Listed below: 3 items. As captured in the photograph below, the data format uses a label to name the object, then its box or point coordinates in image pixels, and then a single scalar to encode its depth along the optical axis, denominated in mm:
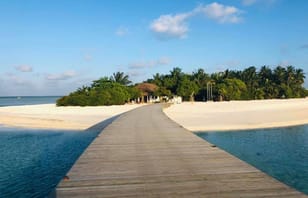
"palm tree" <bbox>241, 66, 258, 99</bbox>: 84412
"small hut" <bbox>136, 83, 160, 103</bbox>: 70438
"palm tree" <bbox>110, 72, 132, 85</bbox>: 76681
